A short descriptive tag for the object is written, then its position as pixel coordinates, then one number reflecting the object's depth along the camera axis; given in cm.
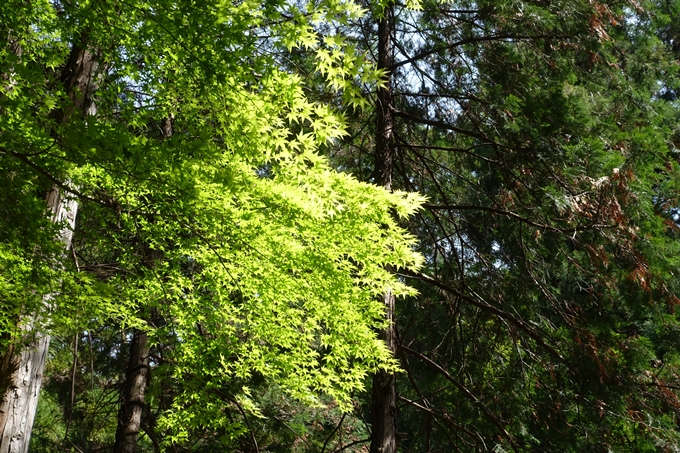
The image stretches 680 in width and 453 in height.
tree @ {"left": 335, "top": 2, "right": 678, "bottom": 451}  680
